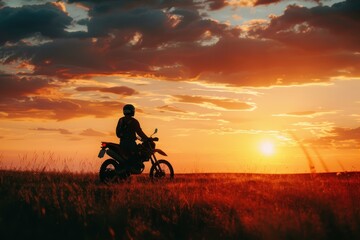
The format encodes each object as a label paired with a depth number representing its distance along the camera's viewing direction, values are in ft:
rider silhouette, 52.03
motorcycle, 51.47
